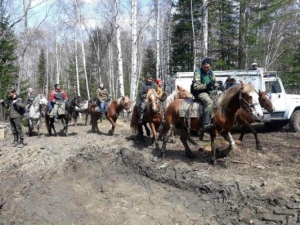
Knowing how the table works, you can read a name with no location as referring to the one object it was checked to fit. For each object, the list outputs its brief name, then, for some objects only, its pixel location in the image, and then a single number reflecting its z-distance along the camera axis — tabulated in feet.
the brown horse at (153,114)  30.85
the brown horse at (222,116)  23.59
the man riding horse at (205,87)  25.59
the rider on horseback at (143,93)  33.22
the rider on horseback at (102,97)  42.80
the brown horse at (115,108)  39.52
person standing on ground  34.83
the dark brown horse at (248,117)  30.93
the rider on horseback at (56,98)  40.88
